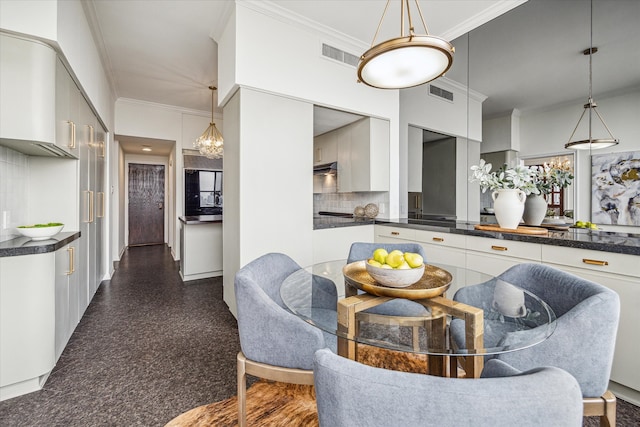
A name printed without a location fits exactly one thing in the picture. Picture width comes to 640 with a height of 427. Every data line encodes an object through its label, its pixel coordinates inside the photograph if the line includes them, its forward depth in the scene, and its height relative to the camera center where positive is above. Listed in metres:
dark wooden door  7.55 +0.15
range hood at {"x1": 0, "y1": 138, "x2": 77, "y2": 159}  1.98 +0.46
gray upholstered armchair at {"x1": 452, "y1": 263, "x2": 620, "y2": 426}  1.13 -0.54
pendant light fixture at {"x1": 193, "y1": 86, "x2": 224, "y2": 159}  4.96 +1.10
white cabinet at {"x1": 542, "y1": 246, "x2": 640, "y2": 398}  1.75 -0.53
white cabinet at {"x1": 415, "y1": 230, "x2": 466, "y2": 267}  2.81 -0.36
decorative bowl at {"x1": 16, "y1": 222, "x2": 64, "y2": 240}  2.02 -0.15
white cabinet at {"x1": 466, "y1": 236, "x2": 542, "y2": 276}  2.28 -0.35
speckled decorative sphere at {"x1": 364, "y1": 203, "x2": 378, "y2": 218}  3.98 -0.01
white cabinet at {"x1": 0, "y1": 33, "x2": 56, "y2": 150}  1.86 +0.76
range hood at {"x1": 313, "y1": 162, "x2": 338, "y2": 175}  4.63 +0.67
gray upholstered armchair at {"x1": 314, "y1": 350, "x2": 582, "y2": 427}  0.52 -0.34
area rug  1.60 -1.14
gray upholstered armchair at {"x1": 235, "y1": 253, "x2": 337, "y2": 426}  1.30 -0.58
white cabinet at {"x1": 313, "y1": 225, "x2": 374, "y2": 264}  3.33 -0.35
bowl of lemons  1.26 -0.25
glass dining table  1.07 -0.44
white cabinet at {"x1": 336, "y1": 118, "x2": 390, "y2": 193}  3.89 +0.75
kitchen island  4.36 -0.56
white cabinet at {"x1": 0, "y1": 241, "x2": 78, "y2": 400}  1.79 -0.69
